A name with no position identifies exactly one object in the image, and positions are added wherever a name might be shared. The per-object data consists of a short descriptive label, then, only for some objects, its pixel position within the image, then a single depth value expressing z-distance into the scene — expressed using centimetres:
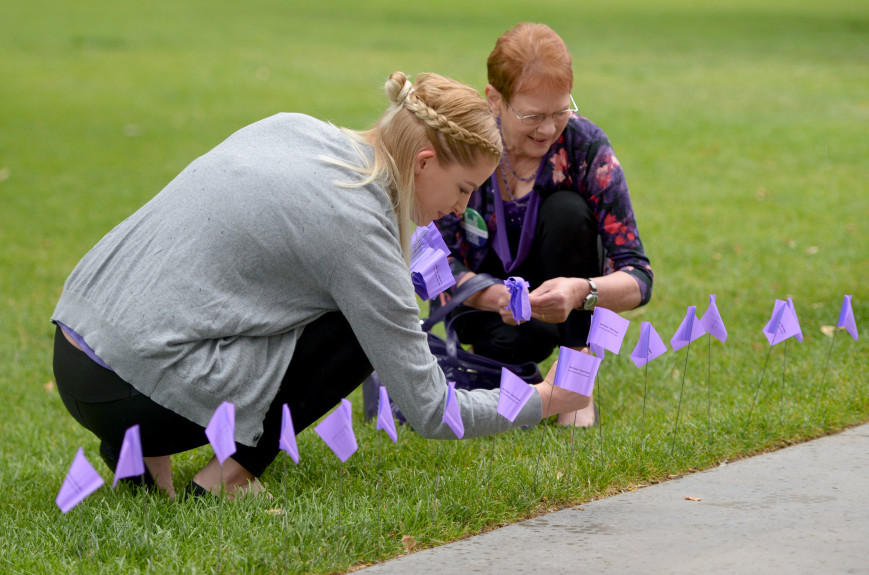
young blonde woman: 511
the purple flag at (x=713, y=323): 652
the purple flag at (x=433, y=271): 625
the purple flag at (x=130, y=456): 416
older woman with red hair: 670
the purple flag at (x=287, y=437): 456
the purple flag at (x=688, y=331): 626
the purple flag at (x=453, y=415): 519
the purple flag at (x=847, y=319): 646
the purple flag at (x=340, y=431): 468
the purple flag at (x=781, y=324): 649
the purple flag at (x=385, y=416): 484
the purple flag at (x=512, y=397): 539
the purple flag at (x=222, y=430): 445
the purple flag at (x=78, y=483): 411
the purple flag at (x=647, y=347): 606
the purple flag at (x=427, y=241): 632
